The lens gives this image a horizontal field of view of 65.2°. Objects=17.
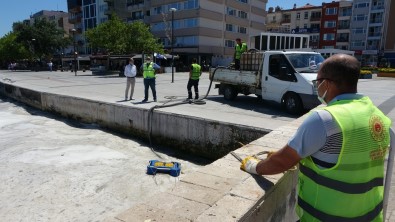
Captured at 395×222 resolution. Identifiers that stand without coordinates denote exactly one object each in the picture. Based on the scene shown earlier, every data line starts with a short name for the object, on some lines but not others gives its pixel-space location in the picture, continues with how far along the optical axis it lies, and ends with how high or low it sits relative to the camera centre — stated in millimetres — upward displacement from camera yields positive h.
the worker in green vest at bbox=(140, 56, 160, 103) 12312 -427
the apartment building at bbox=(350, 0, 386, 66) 55562 +6580
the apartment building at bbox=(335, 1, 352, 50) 60094 +7602
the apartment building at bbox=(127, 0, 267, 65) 48500 +6373
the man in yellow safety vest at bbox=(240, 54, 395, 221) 1651 -470
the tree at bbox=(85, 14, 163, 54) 36125 +2878
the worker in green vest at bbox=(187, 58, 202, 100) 12250 -520
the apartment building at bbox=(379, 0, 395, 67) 53219 +5294
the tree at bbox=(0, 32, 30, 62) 57256 +2163
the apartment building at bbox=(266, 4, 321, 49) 65500 +10015
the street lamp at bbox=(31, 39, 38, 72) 54794 +1899
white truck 9578 -430
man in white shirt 12812 -453
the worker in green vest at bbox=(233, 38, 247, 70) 12477 +585
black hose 9905 -1661
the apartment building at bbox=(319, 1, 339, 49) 61781 +7956
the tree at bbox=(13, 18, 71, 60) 54688 +4204
